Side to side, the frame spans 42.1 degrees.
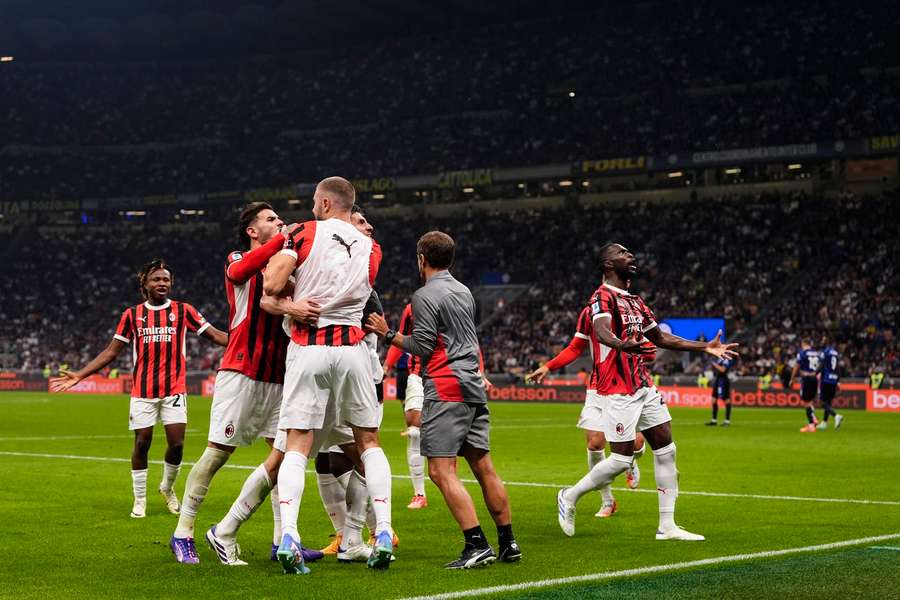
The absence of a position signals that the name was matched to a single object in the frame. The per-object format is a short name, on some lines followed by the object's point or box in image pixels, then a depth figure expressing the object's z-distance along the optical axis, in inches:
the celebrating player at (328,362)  309.3
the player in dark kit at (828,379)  1101.1
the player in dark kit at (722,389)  1167.6
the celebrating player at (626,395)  402.0
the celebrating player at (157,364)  478.6
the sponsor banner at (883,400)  1457.9
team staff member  327.6
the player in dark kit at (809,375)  1060.5
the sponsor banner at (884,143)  2039.9
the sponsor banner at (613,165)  2319.1
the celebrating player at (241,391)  340.5
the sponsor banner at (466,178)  2490.2
